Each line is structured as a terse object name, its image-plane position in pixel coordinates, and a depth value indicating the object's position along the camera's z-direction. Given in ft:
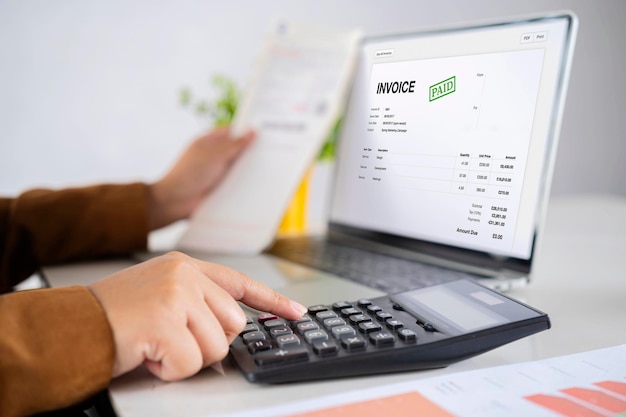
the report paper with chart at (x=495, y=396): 1.14
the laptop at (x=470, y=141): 1.80
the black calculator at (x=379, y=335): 1.27
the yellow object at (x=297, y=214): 3.30
